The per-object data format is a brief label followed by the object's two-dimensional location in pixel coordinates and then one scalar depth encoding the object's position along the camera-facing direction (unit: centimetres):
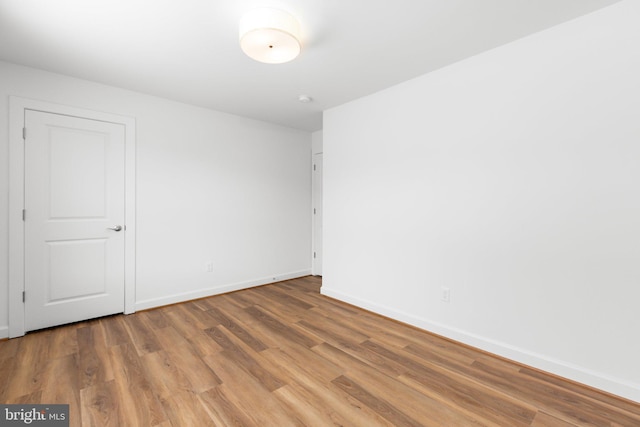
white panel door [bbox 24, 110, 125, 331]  268
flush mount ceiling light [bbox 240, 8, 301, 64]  184
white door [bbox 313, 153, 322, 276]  491
